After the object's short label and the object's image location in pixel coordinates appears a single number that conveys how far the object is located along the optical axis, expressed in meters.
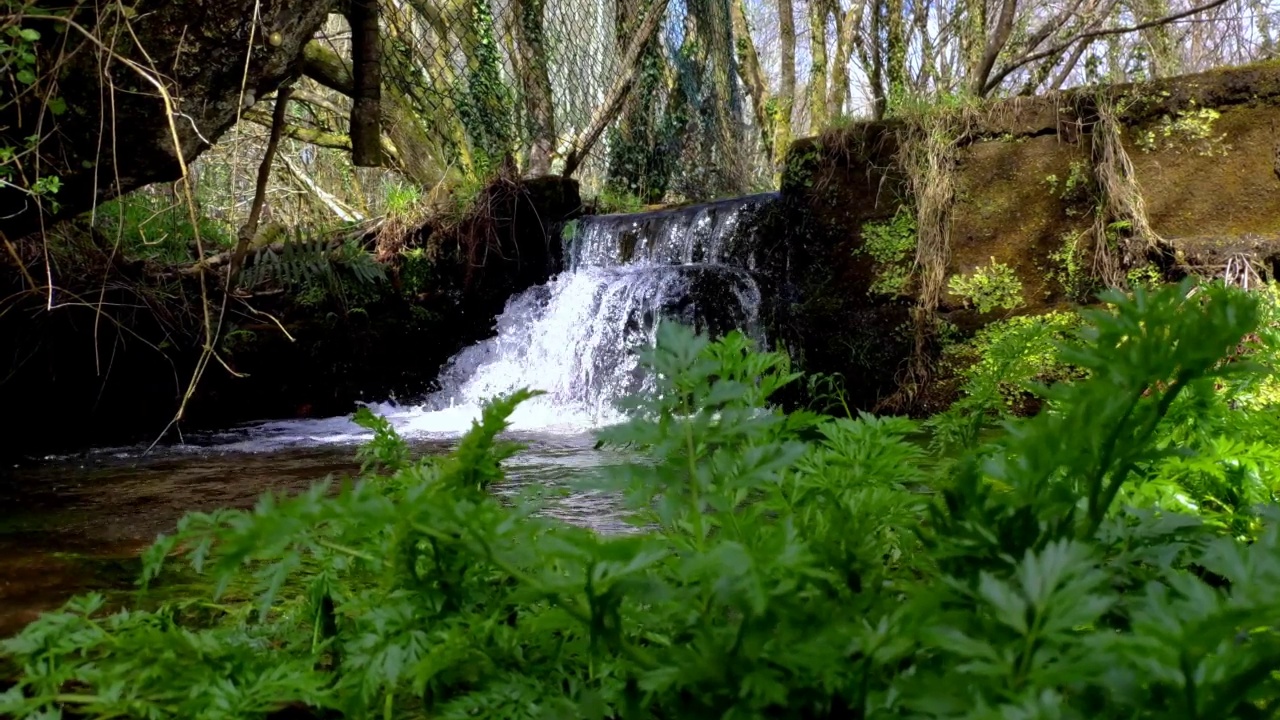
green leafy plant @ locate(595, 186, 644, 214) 9.66
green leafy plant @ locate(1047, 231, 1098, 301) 5.34
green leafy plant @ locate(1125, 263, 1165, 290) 5.03
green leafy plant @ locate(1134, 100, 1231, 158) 5.25
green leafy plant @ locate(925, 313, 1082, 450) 1.73
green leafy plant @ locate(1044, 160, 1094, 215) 5.43
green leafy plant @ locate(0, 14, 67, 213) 2.53
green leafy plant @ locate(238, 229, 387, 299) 6.67
